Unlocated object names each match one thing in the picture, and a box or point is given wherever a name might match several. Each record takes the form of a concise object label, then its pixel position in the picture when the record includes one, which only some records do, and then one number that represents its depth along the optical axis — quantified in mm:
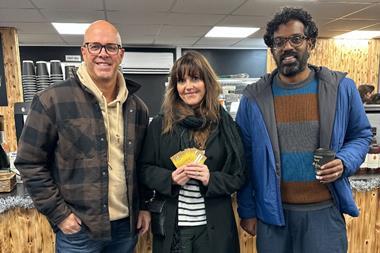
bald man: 1285
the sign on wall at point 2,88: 5805
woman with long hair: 1373
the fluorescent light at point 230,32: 6098
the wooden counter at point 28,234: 1737
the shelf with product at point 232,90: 2529
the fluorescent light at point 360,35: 6574
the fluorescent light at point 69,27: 5461
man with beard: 1386
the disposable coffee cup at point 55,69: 2219
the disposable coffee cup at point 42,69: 2188
